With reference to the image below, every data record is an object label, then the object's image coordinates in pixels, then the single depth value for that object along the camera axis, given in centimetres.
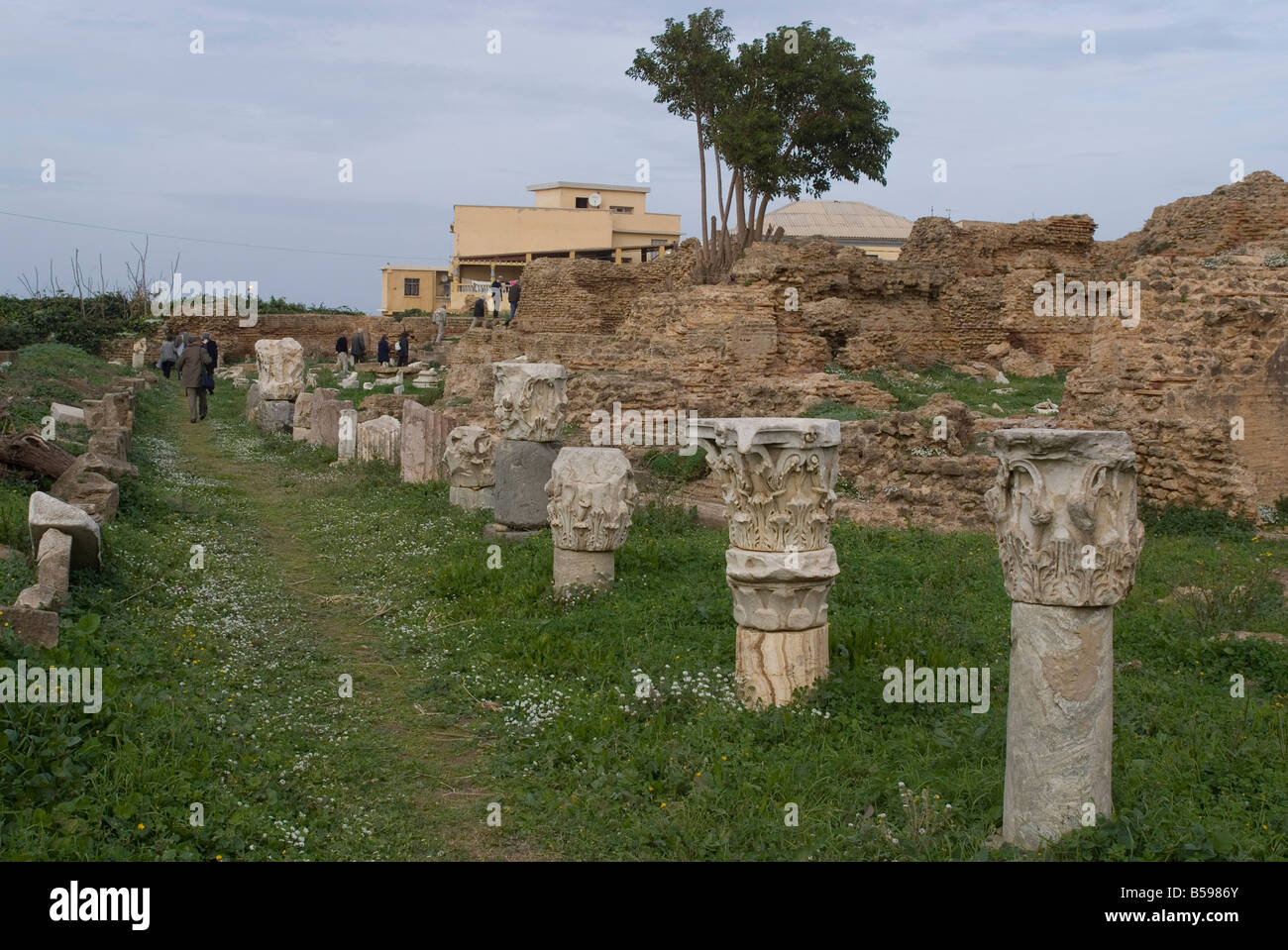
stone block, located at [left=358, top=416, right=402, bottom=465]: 1559
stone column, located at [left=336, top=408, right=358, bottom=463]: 1641
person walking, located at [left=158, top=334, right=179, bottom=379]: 3097
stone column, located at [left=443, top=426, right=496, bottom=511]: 1253
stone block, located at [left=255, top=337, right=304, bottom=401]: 1977
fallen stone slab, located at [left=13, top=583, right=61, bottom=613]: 665
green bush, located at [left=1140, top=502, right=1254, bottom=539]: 1166
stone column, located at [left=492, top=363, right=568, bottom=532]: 1115
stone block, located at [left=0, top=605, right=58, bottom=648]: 617
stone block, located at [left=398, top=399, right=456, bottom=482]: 1405
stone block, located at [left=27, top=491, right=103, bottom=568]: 788
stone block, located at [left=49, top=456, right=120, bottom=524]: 1017
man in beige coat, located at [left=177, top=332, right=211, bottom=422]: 2050
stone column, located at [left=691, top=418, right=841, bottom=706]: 670
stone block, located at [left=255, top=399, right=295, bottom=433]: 1984
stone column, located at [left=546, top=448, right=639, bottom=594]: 884
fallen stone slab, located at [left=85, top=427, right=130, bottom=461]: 1358
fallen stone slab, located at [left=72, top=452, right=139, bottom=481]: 1132
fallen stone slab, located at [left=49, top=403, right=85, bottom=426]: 1696
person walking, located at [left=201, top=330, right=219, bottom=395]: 2141
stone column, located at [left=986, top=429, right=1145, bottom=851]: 477
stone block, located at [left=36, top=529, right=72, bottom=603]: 732
